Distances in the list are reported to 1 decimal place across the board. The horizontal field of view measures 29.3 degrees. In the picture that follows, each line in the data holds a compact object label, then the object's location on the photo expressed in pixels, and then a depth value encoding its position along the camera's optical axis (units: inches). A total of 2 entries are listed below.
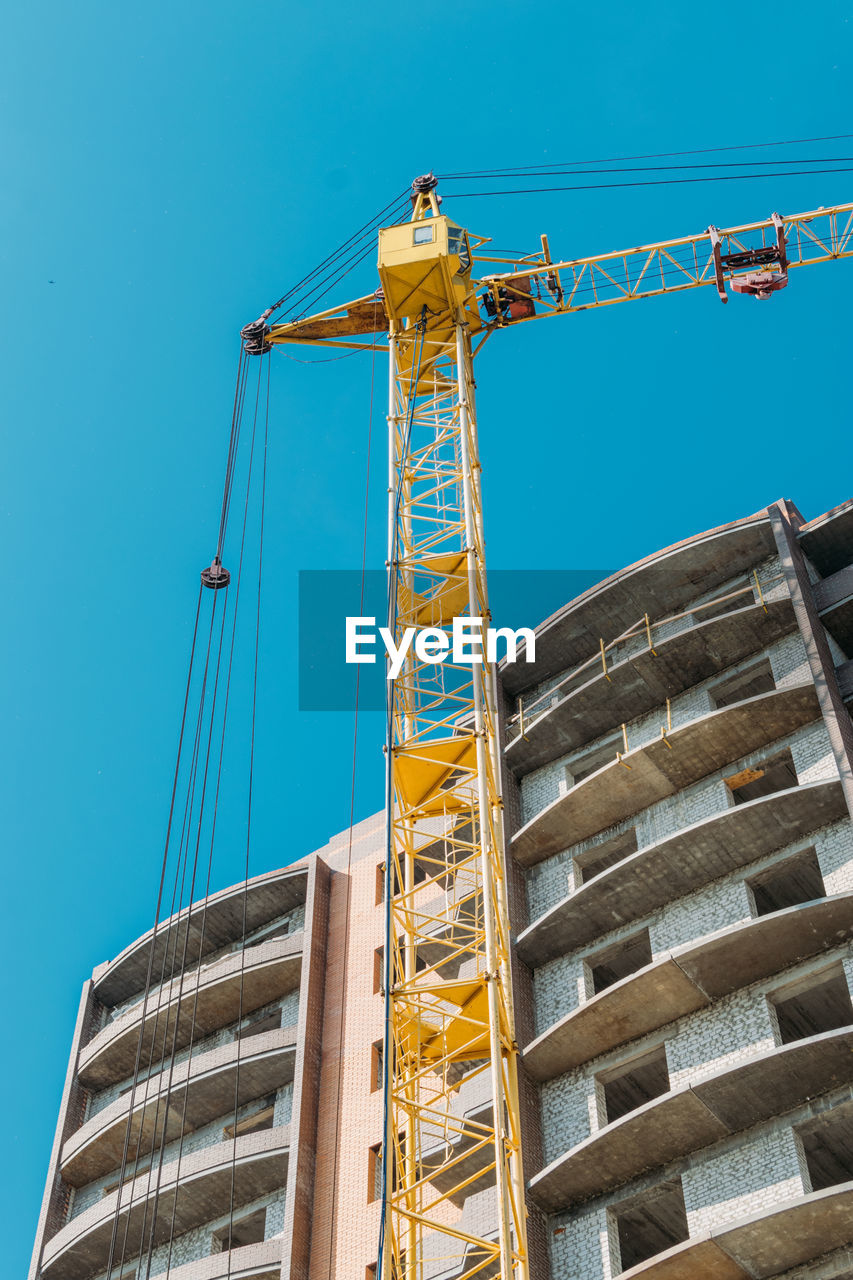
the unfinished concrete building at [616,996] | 1142.3
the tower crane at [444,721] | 1069.1
